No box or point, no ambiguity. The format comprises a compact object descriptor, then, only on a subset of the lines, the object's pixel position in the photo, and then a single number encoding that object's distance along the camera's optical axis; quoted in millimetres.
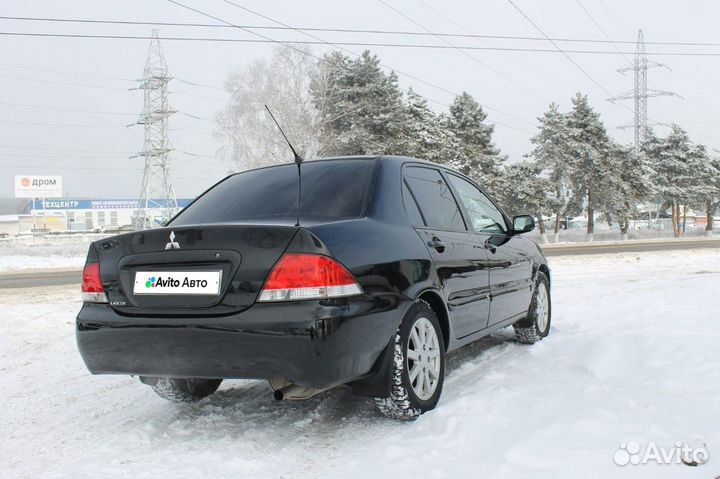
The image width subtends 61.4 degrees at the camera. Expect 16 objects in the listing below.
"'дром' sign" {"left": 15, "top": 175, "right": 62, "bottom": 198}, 67000
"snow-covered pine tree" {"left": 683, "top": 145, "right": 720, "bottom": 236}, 52438
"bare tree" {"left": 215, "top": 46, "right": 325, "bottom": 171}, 38438
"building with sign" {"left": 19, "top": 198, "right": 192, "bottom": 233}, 75125
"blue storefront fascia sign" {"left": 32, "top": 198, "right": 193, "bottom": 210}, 78375
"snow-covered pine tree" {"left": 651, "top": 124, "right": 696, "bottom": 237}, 52219
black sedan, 2822
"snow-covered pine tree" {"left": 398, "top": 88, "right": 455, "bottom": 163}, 37969
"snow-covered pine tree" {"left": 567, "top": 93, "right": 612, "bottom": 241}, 43319
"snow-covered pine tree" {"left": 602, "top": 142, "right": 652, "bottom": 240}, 44750
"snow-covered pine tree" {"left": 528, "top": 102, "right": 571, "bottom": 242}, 43125
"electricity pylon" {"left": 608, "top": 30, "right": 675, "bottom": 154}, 53969
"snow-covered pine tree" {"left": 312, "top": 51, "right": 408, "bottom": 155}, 36031
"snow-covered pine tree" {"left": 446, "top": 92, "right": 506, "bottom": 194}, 41031
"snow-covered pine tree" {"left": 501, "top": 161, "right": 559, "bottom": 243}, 41469
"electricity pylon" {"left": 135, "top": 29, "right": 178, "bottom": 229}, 48219
